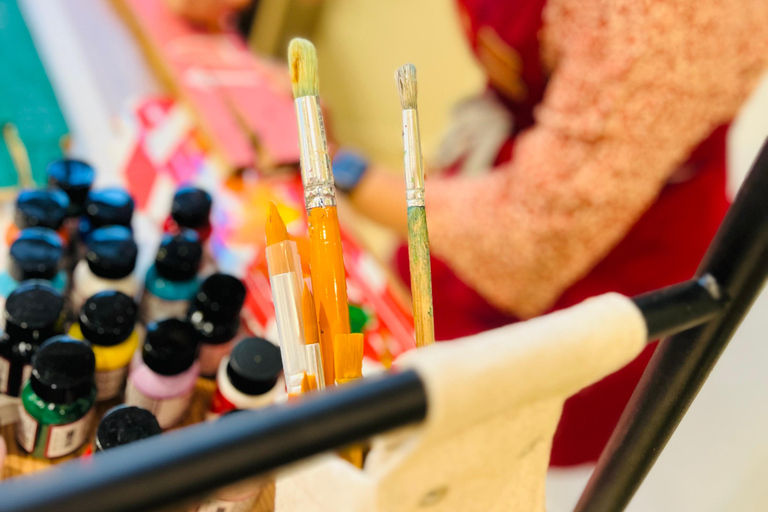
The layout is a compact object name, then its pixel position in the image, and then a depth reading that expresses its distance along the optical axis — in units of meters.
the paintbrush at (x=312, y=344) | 0.24
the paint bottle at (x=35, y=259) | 0.40
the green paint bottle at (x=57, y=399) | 0.33
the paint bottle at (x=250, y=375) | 0.36
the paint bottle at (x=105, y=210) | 0.46
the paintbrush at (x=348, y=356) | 0.23
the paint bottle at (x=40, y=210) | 0.44
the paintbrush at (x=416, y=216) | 0.25
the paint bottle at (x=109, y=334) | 0.37
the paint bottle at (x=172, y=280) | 0.43
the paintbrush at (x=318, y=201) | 0.24
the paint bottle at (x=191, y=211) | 0.49
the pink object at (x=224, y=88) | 0.68
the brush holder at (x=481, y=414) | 0.15
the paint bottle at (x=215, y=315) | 0.41
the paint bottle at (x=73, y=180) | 0.49
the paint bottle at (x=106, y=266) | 0.42
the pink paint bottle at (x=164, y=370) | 0.36
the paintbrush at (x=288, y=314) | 0.24
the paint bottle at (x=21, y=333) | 0.36
